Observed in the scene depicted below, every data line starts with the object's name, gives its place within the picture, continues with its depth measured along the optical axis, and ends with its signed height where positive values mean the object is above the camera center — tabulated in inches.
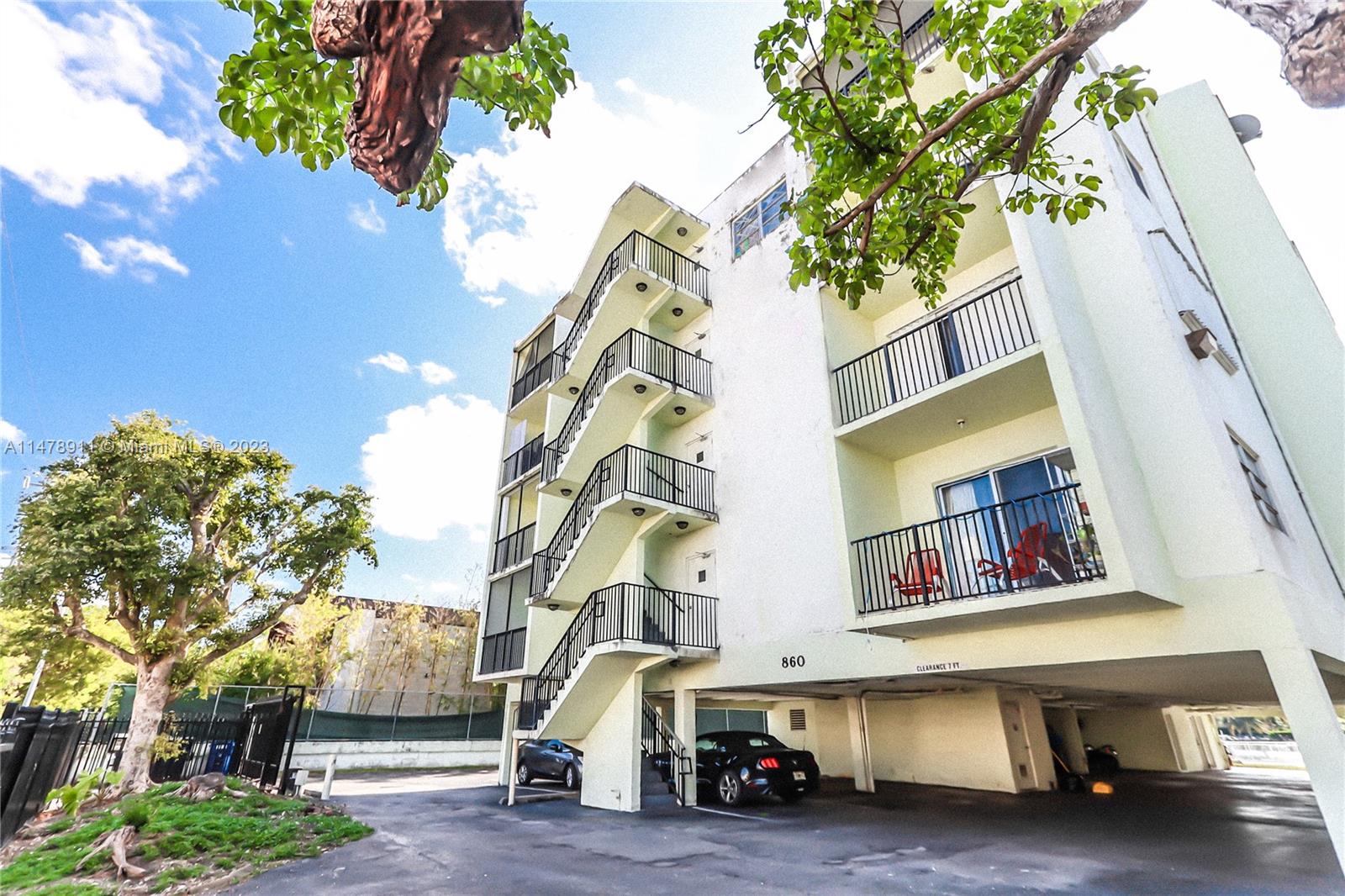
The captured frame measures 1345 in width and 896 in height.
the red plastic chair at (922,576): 309.3 +65.1
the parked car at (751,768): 454.3 -43.2
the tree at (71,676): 812.0 +45.4
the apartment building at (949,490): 269.0 +130.0
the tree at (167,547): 436.5 +122.1
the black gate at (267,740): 426.3 -21.7
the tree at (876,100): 101.8 +141.6
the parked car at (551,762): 610.5 -52.8
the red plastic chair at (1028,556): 278.7 +65.5
